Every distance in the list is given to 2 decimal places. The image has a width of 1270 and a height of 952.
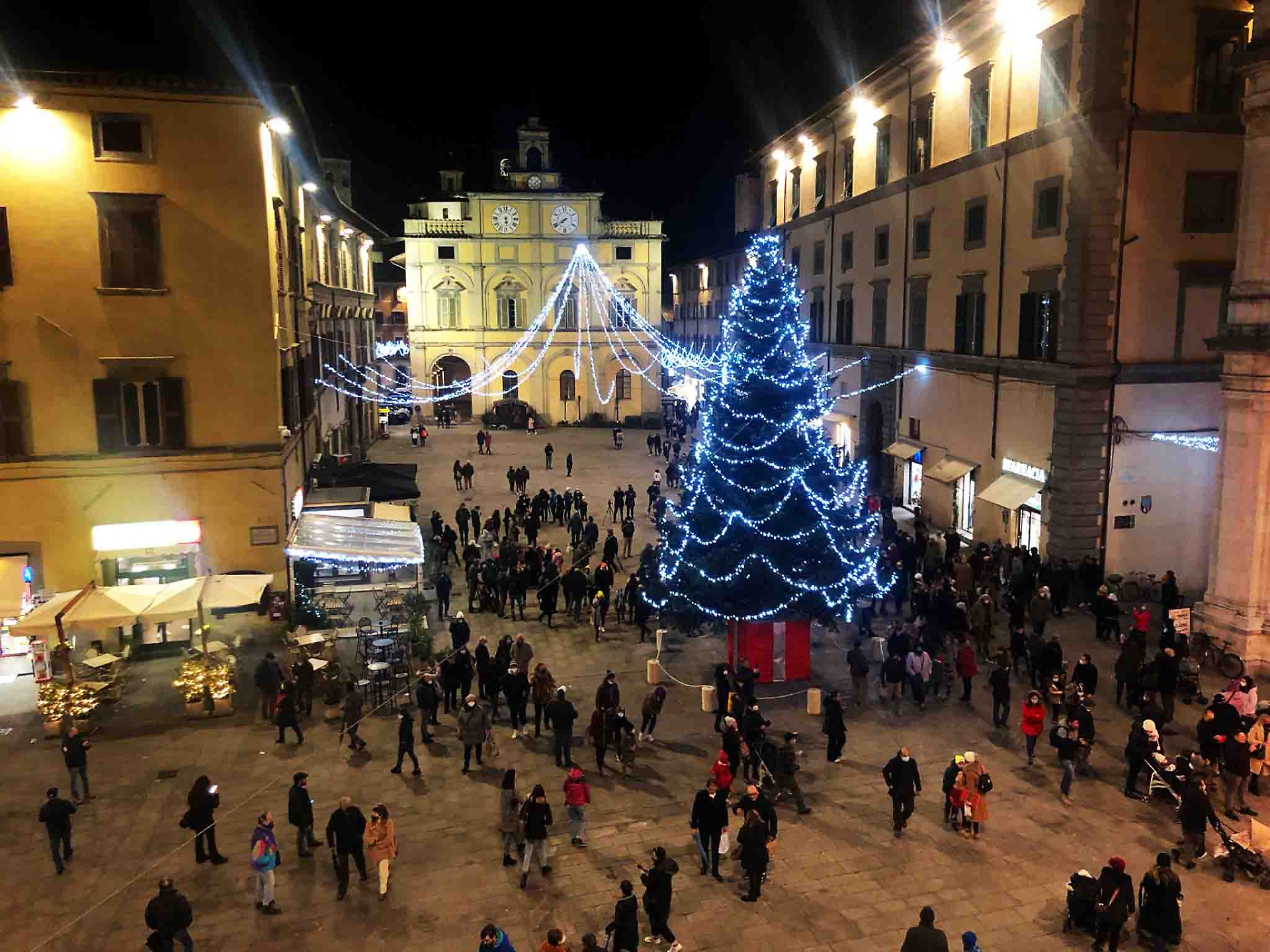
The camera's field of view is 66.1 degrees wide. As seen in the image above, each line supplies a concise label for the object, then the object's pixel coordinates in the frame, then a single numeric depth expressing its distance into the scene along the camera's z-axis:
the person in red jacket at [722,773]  12.20
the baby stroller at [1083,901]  9.80
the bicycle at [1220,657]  17.22
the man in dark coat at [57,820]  11.20
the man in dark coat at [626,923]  9.05
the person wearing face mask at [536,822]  10.99
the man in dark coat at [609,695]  14.25
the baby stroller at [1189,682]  16.28
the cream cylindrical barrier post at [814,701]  15.77
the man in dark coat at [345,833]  10.80
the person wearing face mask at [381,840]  10.85
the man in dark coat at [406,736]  13.63
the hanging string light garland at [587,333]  57.31
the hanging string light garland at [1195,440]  20.59
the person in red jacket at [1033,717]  13.68
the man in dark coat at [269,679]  15.65
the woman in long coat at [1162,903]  9.60
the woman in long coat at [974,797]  11.90
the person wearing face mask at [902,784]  11.92
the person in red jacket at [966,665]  15.96
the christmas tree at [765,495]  17.22
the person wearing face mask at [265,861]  10.48
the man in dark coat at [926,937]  8.45
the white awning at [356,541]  19.44
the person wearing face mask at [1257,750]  12.96
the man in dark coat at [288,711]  14.74
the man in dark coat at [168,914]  9.34
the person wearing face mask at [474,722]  13.77
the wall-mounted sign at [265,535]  20.83
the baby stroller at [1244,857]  11.05
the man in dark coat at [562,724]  13.85
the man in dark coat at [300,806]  11.43
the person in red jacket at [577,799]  11.76
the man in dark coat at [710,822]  11.14
